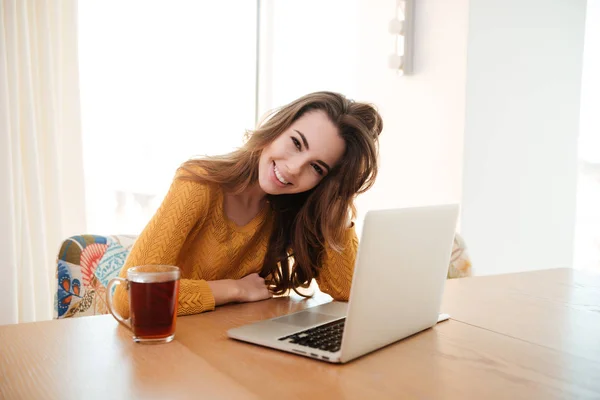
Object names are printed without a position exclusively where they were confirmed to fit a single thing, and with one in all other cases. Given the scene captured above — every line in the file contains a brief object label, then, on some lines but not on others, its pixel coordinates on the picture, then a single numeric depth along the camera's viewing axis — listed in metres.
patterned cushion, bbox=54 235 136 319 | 1.33
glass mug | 0.85
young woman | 1.34
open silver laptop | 0.78
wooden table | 0.69
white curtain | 2.28
